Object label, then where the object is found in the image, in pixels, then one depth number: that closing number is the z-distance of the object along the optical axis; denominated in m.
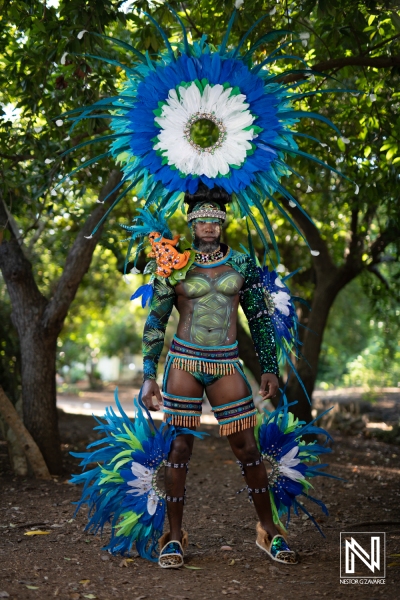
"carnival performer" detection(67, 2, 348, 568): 3.81
